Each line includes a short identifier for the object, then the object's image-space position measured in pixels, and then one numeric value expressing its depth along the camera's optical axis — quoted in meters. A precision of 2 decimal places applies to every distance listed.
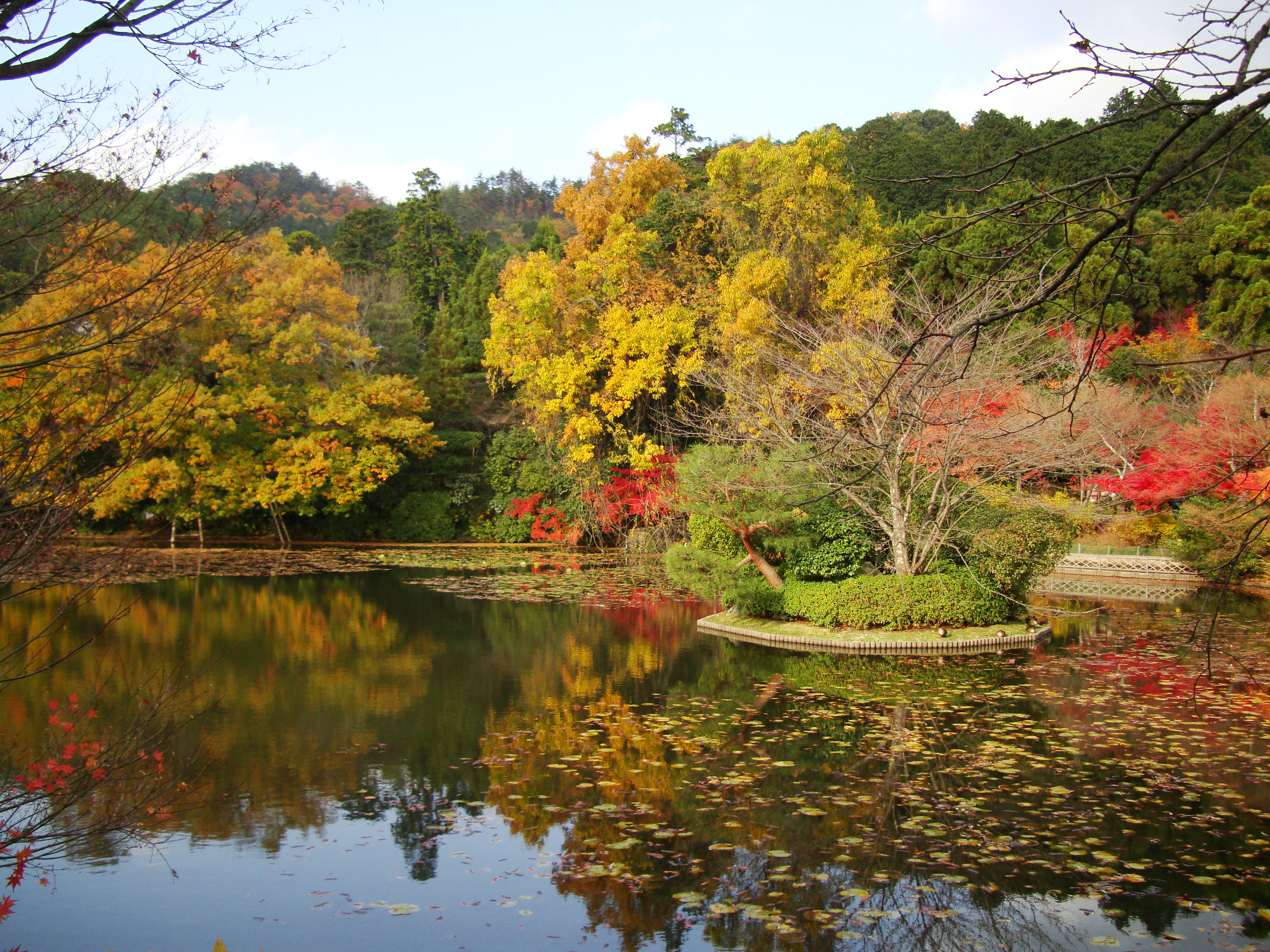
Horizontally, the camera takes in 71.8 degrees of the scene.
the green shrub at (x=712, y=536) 12.89
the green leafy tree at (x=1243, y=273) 19.59
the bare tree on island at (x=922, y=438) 11.50
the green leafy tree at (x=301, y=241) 32.34
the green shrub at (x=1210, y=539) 14.86
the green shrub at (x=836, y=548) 12.51
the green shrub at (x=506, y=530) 26.14
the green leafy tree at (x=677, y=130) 29.61
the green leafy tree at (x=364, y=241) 36.97
